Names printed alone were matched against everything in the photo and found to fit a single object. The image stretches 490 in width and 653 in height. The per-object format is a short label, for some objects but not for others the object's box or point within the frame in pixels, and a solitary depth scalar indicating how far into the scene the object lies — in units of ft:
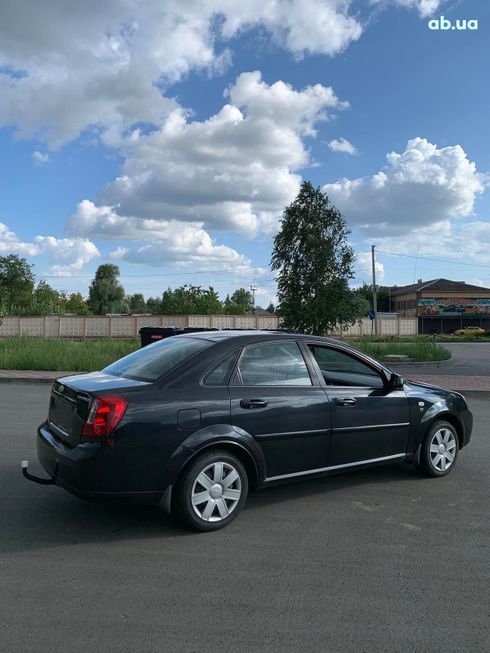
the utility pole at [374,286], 162.81
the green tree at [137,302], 459.73
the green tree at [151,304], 422.82
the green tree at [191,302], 200.44
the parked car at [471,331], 181.51
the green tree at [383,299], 325.03
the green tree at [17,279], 210.38
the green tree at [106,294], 336.70
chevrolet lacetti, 13.00
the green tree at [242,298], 405.84
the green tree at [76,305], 300.40
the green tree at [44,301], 202.08
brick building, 257.14
